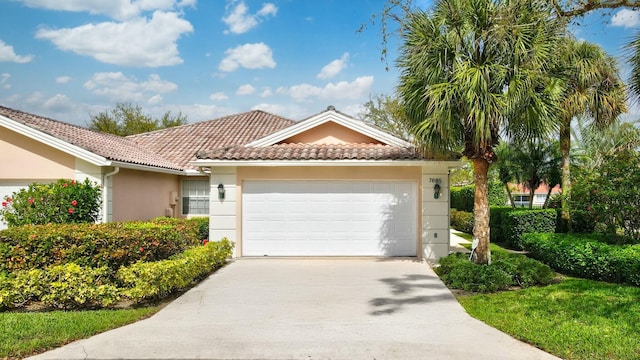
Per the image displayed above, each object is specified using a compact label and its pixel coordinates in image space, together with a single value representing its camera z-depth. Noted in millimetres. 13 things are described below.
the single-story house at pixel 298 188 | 12156
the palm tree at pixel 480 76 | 9094
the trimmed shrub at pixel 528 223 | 15367
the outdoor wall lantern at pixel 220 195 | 12625
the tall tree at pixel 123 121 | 33800
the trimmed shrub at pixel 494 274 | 8953
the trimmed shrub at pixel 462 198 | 23762
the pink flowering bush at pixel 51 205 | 11156
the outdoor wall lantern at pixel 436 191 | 12055
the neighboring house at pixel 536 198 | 49816
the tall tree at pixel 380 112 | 35344
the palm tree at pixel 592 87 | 13828
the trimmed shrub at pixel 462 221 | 21772
